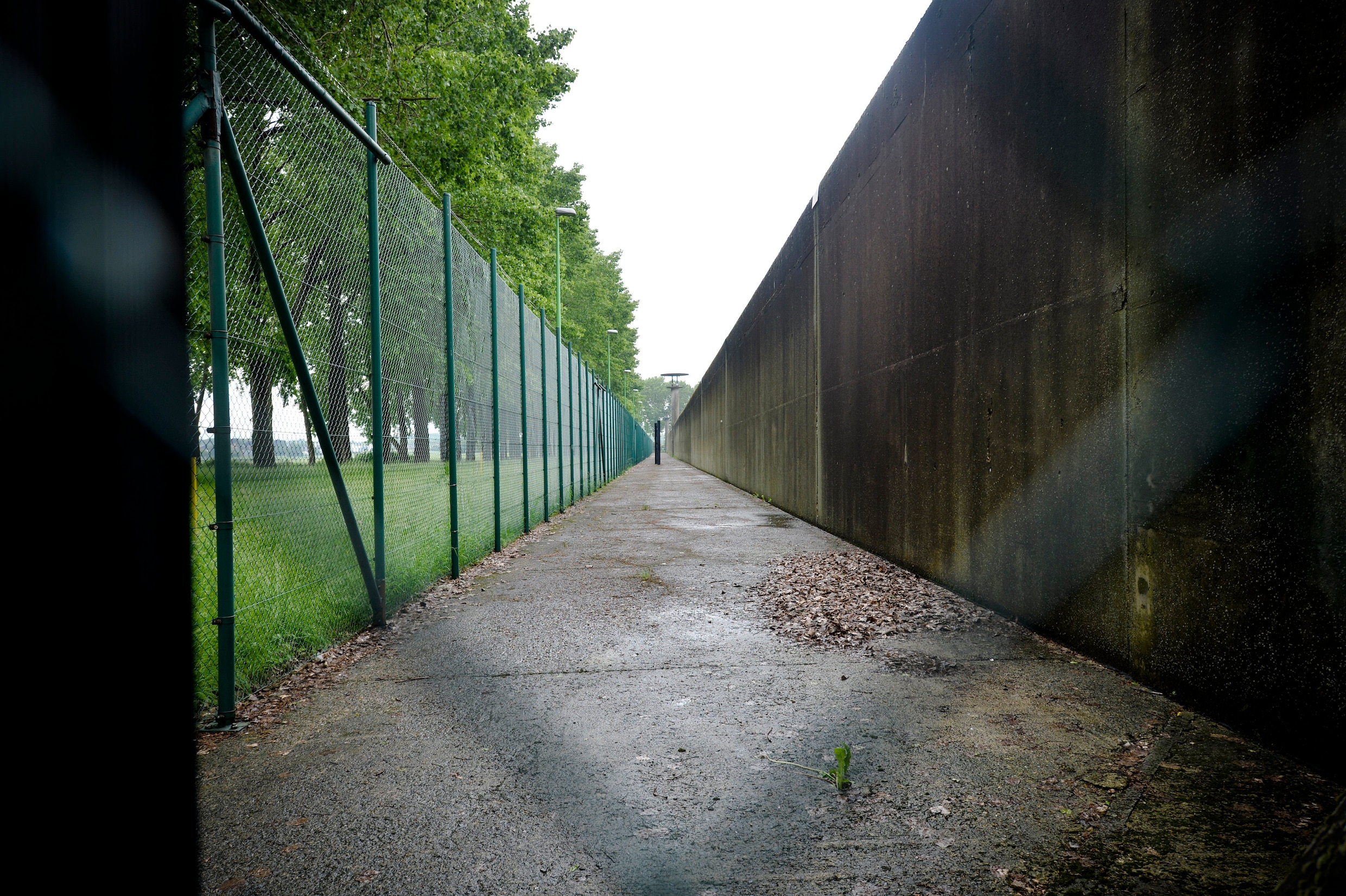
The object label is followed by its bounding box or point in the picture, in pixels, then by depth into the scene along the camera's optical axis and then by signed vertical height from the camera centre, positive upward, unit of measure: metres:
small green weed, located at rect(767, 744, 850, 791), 2.52 -1.16
